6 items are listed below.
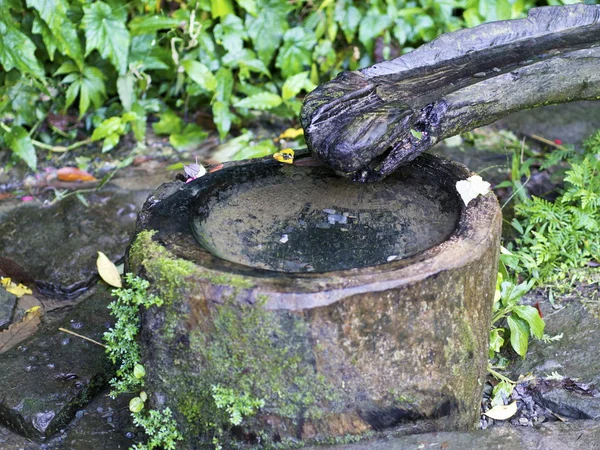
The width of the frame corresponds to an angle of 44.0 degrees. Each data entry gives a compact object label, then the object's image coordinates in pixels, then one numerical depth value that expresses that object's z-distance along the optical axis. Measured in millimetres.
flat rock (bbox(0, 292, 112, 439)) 2580
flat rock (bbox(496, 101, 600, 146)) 4449
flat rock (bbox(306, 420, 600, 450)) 2162
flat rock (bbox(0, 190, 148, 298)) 3396
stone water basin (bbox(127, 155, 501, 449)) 1969
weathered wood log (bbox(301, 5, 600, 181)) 2279
